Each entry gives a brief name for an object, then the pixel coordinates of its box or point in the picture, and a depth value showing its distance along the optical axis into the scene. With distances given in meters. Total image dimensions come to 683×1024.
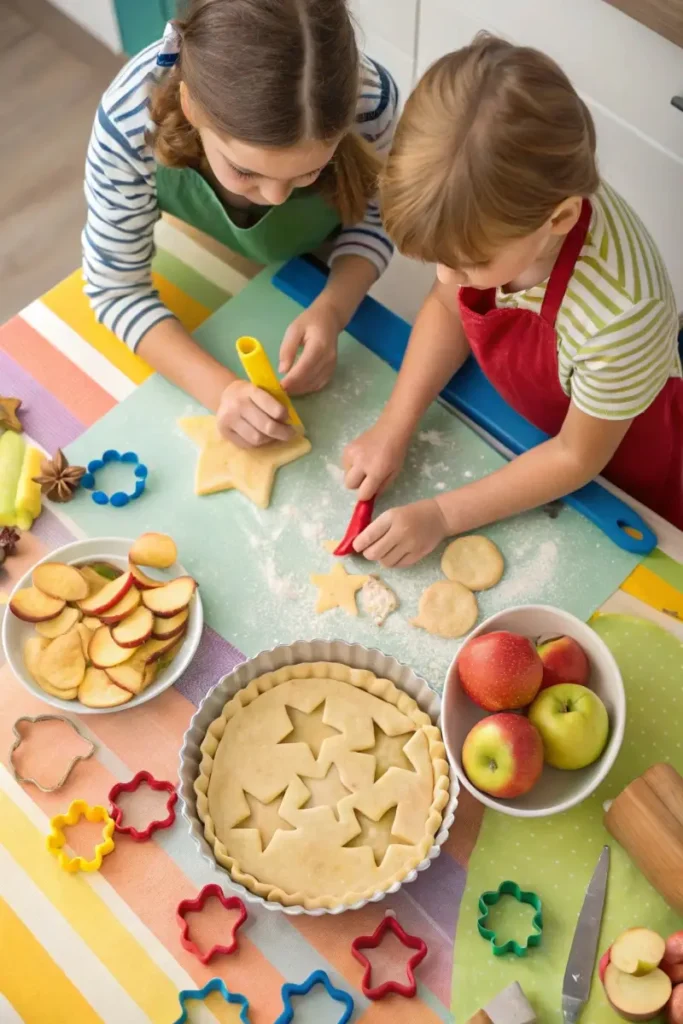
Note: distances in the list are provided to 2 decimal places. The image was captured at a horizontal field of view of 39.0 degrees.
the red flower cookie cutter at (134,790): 0.96
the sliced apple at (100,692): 1.00
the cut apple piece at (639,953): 0.85
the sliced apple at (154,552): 1.06
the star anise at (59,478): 1.12
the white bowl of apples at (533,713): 0.91
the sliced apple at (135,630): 1.01
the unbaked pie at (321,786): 0.92
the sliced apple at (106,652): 1.01
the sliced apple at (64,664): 1.01
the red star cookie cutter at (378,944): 0.89
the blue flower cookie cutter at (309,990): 0.88
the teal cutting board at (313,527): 1.07
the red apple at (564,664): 0.97
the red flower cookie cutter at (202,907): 0.91
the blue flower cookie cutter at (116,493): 1.13
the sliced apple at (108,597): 1.03
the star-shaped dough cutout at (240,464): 1.14
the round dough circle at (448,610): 1.05
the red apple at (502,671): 0.93
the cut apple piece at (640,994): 0.84
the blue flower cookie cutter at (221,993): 0.89
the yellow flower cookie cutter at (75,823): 0.95
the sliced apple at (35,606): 1.03
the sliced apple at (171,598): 1.03
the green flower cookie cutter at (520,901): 0.90
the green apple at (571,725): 0.92
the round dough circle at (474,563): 1.08
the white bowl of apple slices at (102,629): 1.01
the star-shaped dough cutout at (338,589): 1.07
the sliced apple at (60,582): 1.04
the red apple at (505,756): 0.90
